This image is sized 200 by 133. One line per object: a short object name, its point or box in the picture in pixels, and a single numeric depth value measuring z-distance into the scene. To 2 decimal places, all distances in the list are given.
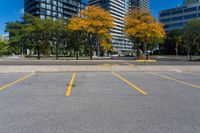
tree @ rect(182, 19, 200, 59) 36.41
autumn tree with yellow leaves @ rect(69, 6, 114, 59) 28.49
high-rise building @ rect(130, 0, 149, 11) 137.06
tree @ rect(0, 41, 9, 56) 55.20
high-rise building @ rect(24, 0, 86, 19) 81.52
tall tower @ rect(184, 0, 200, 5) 76.04
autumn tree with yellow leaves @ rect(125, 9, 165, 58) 27.85
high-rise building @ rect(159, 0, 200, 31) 75.11
